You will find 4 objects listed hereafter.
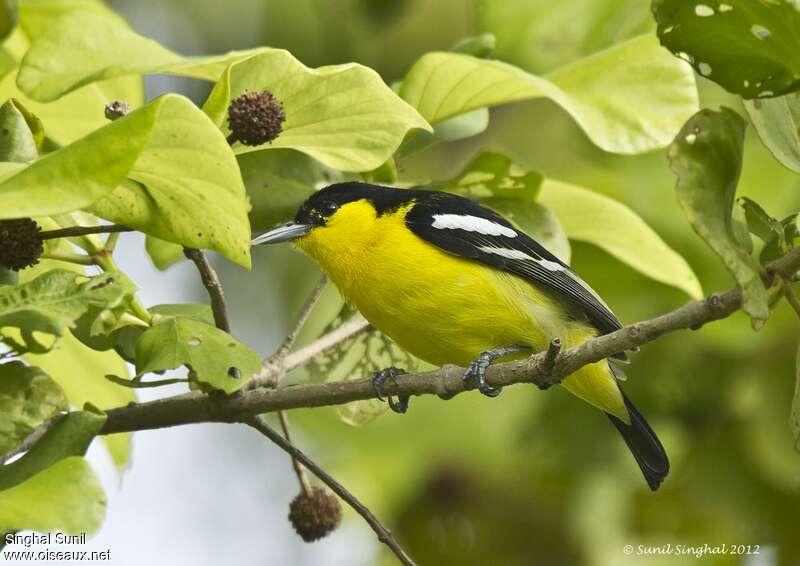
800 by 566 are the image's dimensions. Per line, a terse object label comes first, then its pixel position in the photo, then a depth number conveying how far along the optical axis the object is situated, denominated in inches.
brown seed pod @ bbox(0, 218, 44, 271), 152.3
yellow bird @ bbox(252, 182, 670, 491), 249.6
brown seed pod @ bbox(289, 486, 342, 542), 211.6
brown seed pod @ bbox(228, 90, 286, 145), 158.1
